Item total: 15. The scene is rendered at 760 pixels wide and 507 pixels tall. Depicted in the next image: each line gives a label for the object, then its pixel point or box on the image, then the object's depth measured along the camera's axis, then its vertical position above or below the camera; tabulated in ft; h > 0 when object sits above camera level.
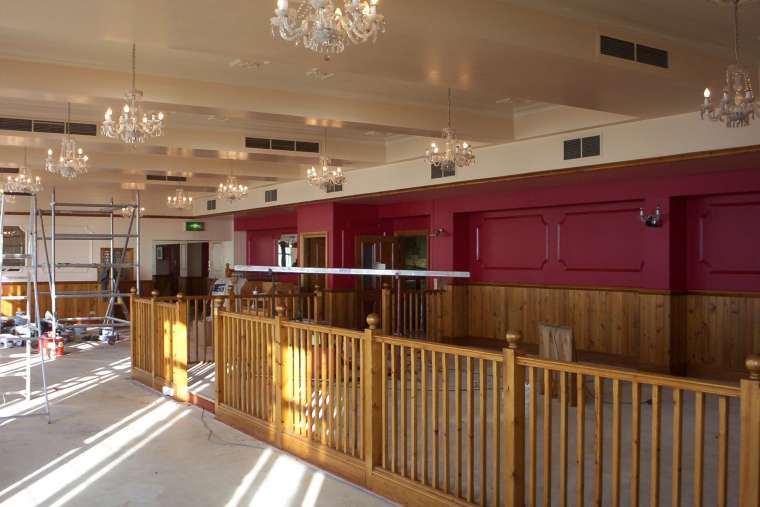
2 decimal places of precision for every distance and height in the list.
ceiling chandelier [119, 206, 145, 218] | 47.82 +3.20
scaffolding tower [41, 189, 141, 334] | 30.70 -0.50
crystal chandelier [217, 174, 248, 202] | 35.94 +3.60
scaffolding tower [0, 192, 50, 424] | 19.93 -0.35
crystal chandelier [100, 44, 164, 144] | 17.69 +3.57
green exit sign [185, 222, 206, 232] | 55.77 +2.56
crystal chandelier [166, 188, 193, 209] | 43.72 +3.72
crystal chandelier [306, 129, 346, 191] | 29.40 +3.63
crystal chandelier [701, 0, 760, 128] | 13.93 +3.24
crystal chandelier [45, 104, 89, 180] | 22.85 +3.37
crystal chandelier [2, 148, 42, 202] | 30.48 +3.47
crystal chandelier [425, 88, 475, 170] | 23.62 +3.68
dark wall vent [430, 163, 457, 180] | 31.48 +3.97
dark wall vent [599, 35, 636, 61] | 15.89 +4.97
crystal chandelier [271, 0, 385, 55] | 10.41 +3.66
